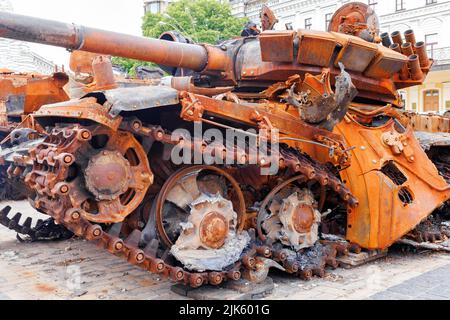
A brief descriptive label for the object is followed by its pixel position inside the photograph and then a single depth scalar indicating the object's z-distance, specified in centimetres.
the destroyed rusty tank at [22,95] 983
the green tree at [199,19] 3450
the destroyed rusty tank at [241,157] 484
